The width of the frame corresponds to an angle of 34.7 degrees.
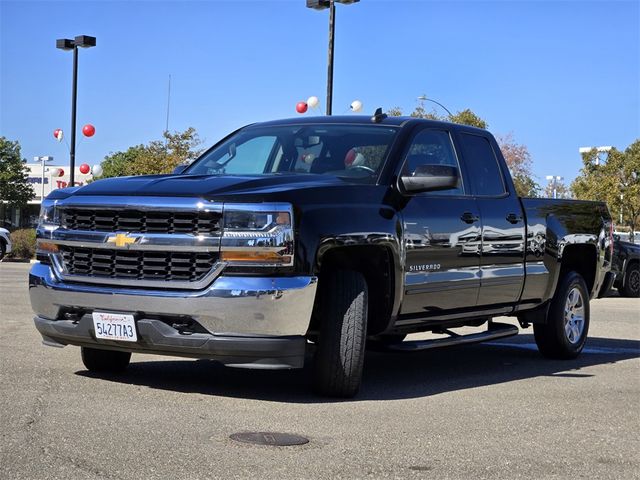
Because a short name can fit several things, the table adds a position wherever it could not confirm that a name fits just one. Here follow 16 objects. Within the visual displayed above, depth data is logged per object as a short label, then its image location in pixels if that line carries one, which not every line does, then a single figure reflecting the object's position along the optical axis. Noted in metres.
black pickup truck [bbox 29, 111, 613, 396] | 6.26
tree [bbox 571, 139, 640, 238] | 55.69
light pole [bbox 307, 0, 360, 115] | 23.40
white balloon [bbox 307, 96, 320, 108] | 27.03
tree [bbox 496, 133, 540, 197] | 62.97
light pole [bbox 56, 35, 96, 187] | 32.69
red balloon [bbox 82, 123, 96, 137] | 36.34
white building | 91.94
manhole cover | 5.33
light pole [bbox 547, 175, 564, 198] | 64.09
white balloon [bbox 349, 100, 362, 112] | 27.46
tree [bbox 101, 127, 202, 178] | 47.20
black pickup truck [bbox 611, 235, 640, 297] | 19.11
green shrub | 32.56
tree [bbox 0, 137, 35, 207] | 80.81
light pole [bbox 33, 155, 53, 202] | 72.19
